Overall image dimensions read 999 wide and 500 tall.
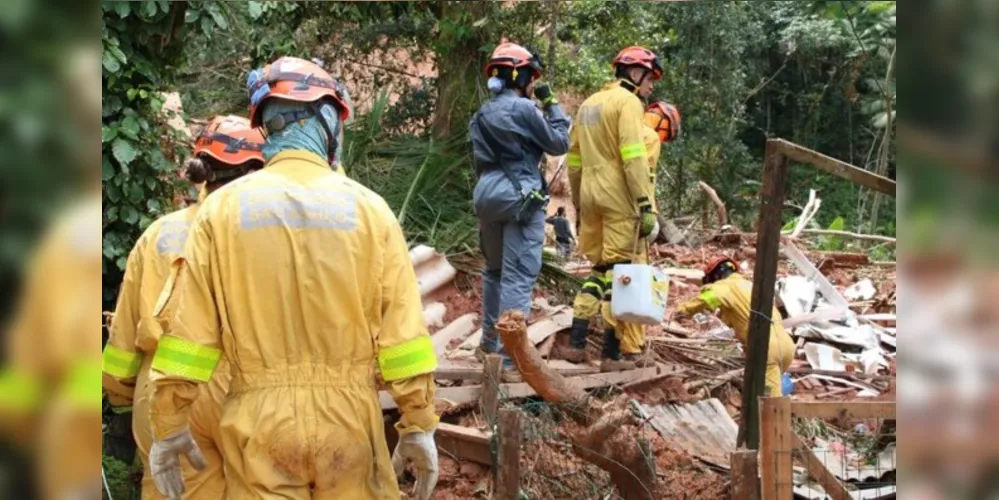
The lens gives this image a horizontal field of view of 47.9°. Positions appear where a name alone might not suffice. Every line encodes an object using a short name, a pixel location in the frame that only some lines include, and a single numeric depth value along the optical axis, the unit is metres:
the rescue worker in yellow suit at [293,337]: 3.50
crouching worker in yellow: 7.11
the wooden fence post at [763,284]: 5.50
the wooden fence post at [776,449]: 4.76
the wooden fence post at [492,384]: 6.53
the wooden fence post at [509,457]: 5.11
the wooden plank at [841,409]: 4.87
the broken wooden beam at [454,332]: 8.41
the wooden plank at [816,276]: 10.59
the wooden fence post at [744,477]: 4.73
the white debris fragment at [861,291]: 11.15
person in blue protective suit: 7.34
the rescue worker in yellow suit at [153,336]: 4.09
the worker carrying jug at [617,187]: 7.86
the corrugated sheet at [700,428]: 6.95
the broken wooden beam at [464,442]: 6.35
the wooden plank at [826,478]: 5.14
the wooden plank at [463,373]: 7.21
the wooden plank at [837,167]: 4.97
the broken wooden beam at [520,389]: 6.82
